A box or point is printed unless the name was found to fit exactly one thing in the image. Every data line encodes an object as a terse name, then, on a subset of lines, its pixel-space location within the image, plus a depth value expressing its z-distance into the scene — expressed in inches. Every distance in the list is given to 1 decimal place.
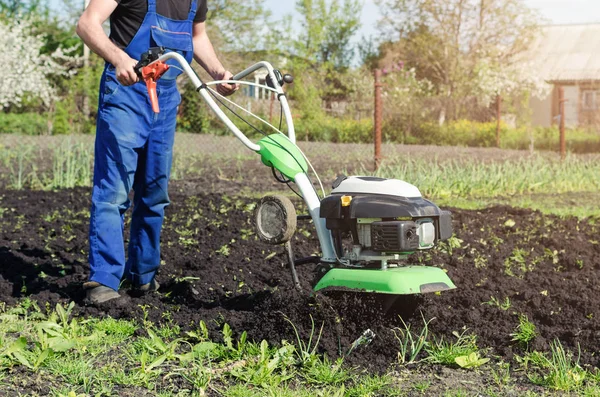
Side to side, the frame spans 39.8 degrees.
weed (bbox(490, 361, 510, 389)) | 113.1
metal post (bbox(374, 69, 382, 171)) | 399.3
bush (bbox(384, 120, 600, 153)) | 761.6
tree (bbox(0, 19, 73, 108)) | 816.3
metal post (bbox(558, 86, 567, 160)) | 525.4
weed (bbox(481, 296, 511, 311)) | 146.8
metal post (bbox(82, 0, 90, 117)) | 826.8
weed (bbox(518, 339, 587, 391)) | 111.0
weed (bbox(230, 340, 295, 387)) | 113.3
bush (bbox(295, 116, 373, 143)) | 761.0
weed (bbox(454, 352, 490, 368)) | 118.6
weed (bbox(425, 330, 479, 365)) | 121.4
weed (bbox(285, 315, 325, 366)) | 119.3
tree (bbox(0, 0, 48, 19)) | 1066.1
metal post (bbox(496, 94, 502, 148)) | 748.4
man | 152.9
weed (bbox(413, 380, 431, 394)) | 109.7
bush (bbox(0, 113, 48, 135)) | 816.3
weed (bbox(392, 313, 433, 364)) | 121.0
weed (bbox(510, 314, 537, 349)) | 127.6
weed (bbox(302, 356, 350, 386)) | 114.3
